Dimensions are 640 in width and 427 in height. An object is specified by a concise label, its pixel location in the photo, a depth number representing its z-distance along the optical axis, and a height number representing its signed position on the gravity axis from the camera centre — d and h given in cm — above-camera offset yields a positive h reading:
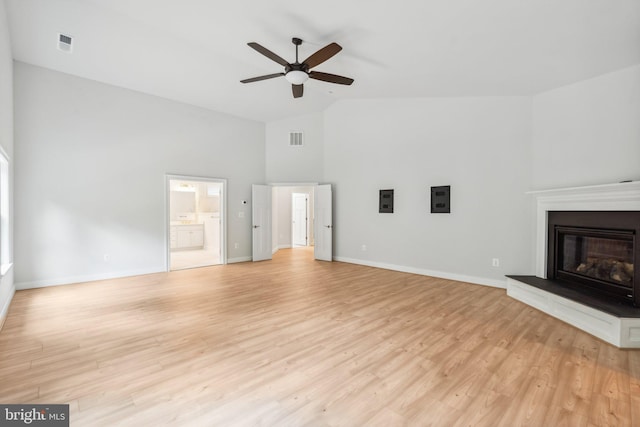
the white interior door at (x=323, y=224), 723 -39
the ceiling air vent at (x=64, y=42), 394 +224
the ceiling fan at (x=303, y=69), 324 +173
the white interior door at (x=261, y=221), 743 -34
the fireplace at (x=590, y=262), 305 -67
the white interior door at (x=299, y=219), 1062 -40
